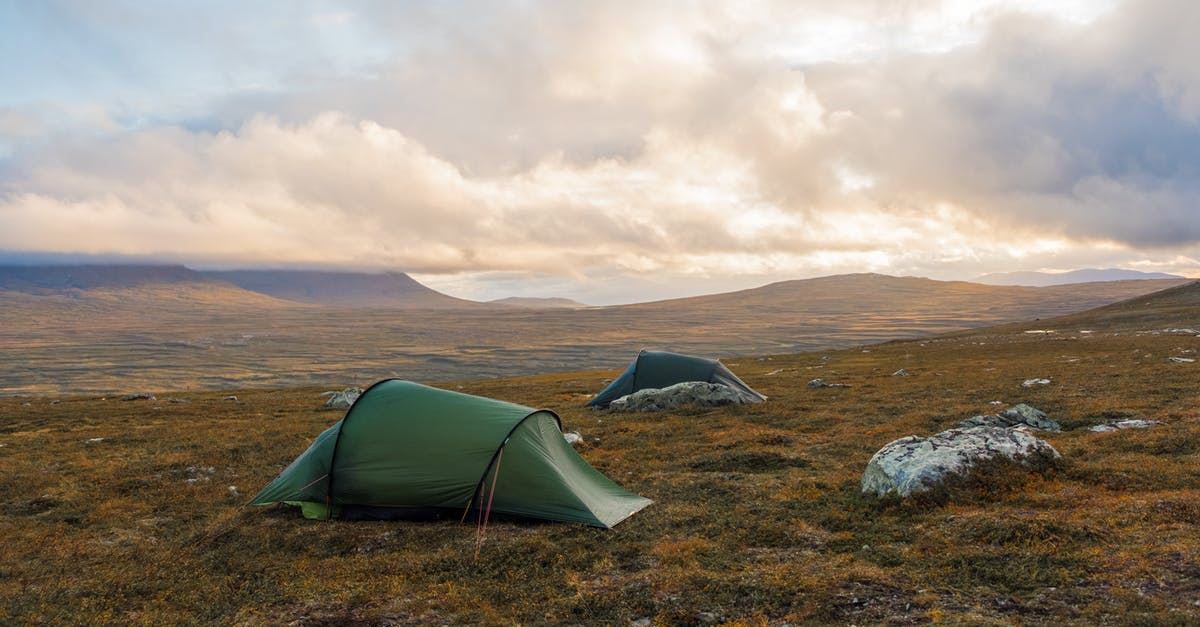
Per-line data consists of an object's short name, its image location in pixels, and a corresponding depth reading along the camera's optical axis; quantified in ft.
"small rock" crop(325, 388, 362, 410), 117.80
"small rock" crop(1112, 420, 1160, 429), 57.11
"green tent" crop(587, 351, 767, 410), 97.91
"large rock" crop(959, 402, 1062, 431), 59.98
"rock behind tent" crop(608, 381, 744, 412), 90.58
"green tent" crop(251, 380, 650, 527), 41.06
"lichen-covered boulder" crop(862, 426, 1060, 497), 39.52
